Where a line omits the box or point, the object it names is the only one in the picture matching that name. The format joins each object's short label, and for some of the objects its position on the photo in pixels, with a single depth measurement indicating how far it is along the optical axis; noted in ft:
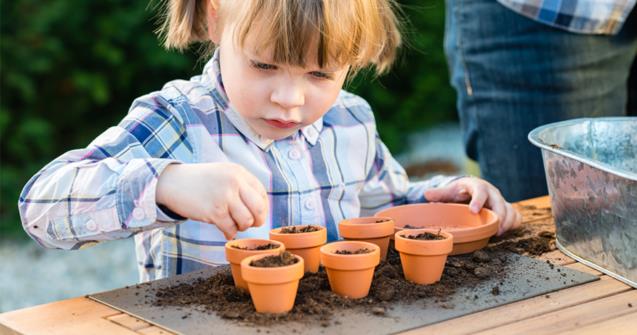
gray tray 4.53
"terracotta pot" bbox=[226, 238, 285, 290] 4.82
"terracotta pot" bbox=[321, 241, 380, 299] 4.76
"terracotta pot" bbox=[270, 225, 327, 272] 5.04
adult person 7.00
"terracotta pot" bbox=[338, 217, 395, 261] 5.24
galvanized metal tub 4.99
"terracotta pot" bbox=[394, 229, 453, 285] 4.94
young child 5.01
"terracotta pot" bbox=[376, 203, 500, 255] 5.85
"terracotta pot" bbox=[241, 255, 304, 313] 4.59
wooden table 4.57
